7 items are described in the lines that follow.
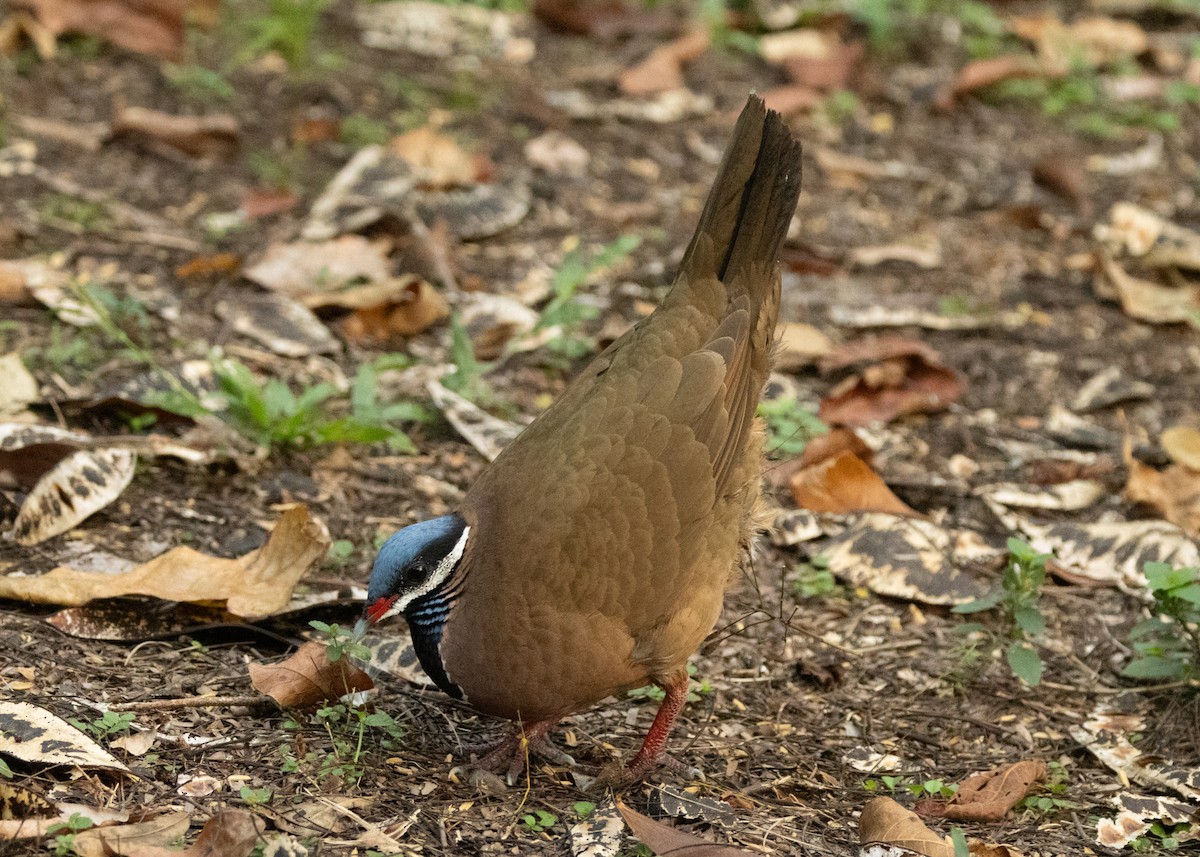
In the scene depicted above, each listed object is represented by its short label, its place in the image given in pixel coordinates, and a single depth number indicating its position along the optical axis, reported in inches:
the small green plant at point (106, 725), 246.2
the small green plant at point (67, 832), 210.2
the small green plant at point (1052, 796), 275.6
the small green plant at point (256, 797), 234.7
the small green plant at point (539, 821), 250.7
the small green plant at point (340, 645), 251.3
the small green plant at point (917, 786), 274.8
